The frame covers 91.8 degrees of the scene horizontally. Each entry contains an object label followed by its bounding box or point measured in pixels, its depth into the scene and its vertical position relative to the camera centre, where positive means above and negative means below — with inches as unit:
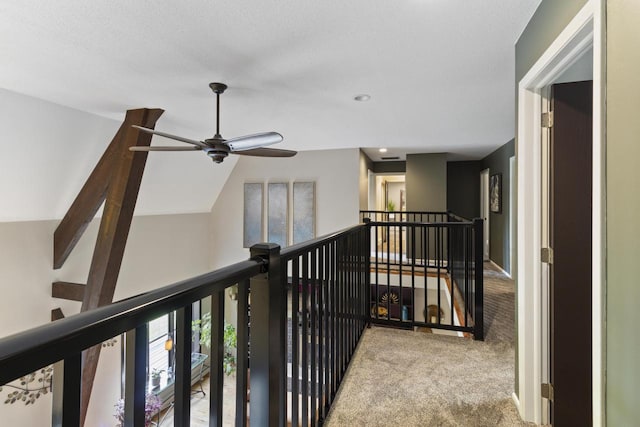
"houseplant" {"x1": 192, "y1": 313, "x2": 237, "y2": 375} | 189.4 -81.1
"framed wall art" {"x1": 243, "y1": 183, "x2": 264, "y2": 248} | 263.3 -0.1
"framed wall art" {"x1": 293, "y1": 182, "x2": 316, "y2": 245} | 247.8 +1.4
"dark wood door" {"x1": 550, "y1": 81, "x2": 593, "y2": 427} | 60.6 -6.9
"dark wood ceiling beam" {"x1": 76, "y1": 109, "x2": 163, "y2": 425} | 131.5 -5.1
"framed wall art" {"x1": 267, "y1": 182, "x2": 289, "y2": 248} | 255.4 +0.6
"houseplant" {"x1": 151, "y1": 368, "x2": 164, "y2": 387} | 211.0 -112.8
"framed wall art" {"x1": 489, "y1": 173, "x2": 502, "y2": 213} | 225.3 +15.0
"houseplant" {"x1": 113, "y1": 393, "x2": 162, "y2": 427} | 171.8 -111.0
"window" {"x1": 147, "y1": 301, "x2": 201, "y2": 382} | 224.1 -100.4
